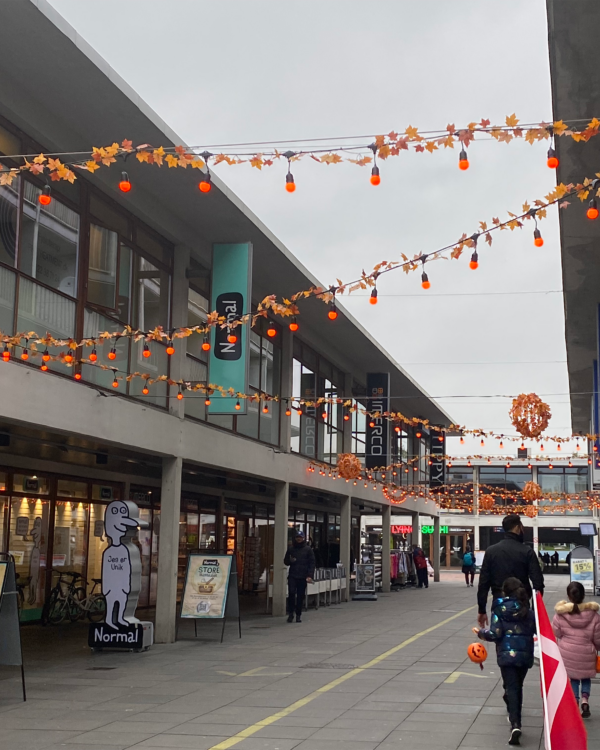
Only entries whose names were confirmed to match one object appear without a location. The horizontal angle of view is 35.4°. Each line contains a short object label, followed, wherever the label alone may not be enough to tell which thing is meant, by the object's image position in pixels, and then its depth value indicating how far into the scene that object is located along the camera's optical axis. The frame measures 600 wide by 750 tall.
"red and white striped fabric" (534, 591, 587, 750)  4.62
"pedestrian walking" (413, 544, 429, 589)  35.67
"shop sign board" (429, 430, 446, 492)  39.38
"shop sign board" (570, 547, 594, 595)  30.42
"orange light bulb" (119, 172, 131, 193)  8.63
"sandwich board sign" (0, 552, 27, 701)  9.66
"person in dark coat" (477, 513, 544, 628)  8.65
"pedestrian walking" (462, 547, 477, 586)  37.49
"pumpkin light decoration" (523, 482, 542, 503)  27.75
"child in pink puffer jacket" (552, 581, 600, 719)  8.66
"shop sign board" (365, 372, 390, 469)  29.12
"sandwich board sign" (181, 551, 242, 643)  15.60
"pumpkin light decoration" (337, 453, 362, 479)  25.28
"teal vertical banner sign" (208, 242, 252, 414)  15.23
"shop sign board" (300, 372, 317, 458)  24.75
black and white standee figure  13.92
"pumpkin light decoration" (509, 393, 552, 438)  16.42
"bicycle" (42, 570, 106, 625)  18.47
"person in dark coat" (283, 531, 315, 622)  19.84
